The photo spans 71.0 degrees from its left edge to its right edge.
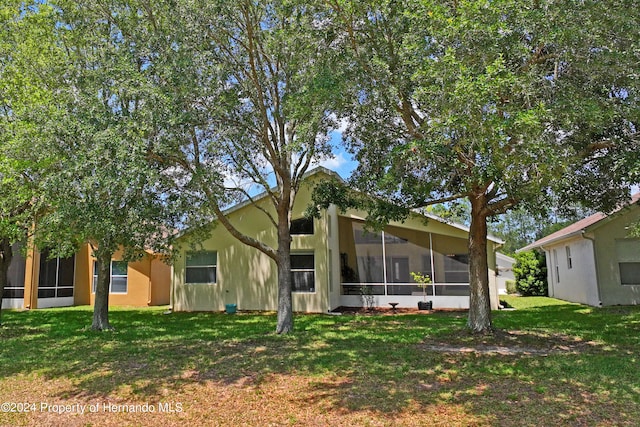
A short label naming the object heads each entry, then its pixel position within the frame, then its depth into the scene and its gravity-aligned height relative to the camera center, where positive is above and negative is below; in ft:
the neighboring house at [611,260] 54.90 +1.37
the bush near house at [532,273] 85.87 -0.03
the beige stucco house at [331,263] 57.98 +2.09
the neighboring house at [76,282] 69.92 +0.67
